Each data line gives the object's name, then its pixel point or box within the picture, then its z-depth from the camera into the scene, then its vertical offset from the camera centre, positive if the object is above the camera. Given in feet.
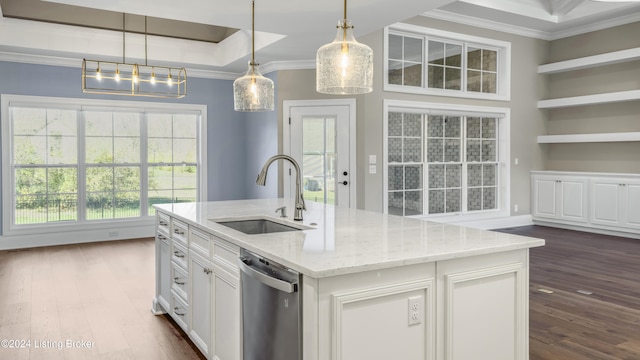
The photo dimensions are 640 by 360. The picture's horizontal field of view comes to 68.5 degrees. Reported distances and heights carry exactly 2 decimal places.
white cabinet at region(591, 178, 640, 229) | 21.94 -1.64
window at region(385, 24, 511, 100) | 21.72 +5.20
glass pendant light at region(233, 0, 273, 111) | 10.85 +1.82
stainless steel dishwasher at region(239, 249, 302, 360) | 6.03 -1.98
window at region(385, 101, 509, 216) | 22.08 +0.45
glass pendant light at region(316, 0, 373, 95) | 7.66 +1.75
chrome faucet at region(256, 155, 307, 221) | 9.45 -0.51
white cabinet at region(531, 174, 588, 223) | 24.03 -1.54
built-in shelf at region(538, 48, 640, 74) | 22.36 +5.42
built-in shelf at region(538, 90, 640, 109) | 22.40 +3.52
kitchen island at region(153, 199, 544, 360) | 5.80 -1.68
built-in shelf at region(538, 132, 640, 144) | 22.38 +1.57
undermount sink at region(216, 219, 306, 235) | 10.15 -1.25
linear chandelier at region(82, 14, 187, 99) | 21.56 +4.41
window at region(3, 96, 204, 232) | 20.75 +0.47
